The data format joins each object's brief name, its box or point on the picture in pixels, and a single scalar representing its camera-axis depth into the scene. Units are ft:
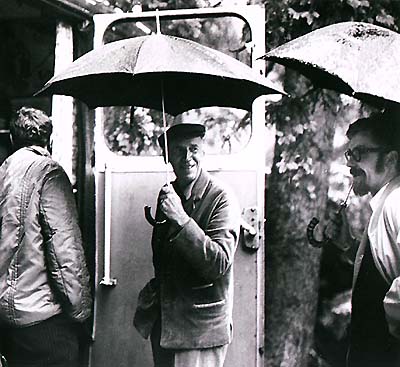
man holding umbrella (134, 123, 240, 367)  13.65
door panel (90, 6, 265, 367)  15.43
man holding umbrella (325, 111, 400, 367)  11.21
